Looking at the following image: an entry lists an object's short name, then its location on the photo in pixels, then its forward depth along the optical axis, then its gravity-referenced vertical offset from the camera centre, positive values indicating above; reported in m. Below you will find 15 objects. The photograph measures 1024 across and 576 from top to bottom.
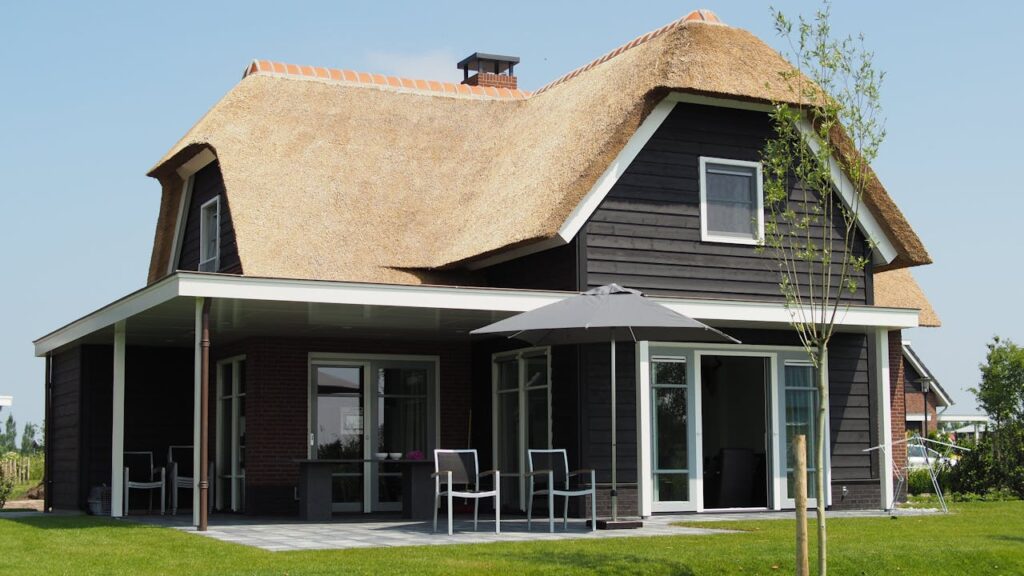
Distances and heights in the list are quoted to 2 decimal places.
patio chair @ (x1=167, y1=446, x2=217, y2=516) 16.80 -0.86
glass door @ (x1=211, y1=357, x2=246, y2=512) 17.31 -0.41
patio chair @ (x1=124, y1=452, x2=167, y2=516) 17.86 -0.85
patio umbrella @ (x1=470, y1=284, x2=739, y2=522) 11.93 +0.74
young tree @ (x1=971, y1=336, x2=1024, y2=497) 36.75 +0.58
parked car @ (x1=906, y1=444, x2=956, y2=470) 21.95 -1.55
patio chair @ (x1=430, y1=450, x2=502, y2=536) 12.73 -0.67
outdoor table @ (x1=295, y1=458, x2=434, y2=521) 14.72 -0.95
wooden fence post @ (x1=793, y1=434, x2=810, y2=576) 8.96 -0.63
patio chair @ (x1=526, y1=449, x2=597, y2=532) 12.98 -0.76
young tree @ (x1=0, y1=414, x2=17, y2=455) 73.44 -1.57
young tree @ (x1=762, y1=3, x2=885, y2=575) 9.64 +1.97
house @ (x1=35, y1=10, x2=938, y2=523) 14.73 +1.13
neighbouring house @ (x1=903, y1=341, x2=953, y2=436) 37.06 +0.06
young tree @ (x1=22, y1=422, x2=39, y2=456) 30.38 -1.27
